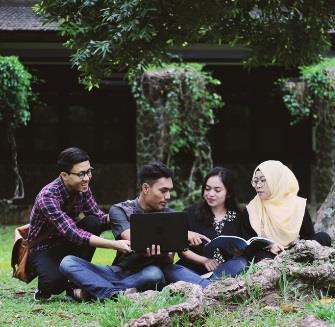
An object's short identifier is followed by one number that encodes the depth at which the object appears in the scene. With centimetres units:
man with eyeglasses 933
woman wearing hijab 944
